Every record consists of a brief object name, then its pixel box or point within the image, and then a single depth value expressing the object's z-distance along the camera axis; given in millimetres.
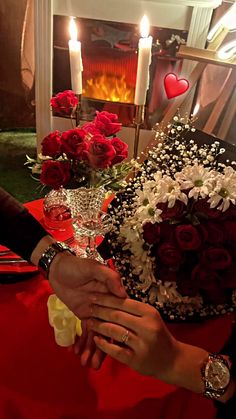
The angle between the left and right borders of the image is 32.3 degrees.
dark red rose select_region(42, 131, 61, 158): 993
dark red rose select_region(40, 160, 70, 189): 958
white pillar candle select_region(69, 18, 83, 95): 1412
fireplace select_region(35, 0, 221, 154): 2320
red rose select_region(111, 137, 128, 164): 1025
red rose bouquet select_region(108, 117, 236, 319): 777
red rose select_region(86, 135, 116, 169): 948
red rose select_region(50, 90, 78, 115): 1192
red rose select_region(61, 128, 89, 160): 961
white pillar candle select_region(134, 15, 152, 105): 1377
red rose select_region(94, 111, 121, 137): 1046
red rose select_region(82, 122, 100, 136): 1031
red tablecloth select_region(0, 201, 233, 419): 742
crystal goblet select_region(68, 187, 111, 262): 1012
